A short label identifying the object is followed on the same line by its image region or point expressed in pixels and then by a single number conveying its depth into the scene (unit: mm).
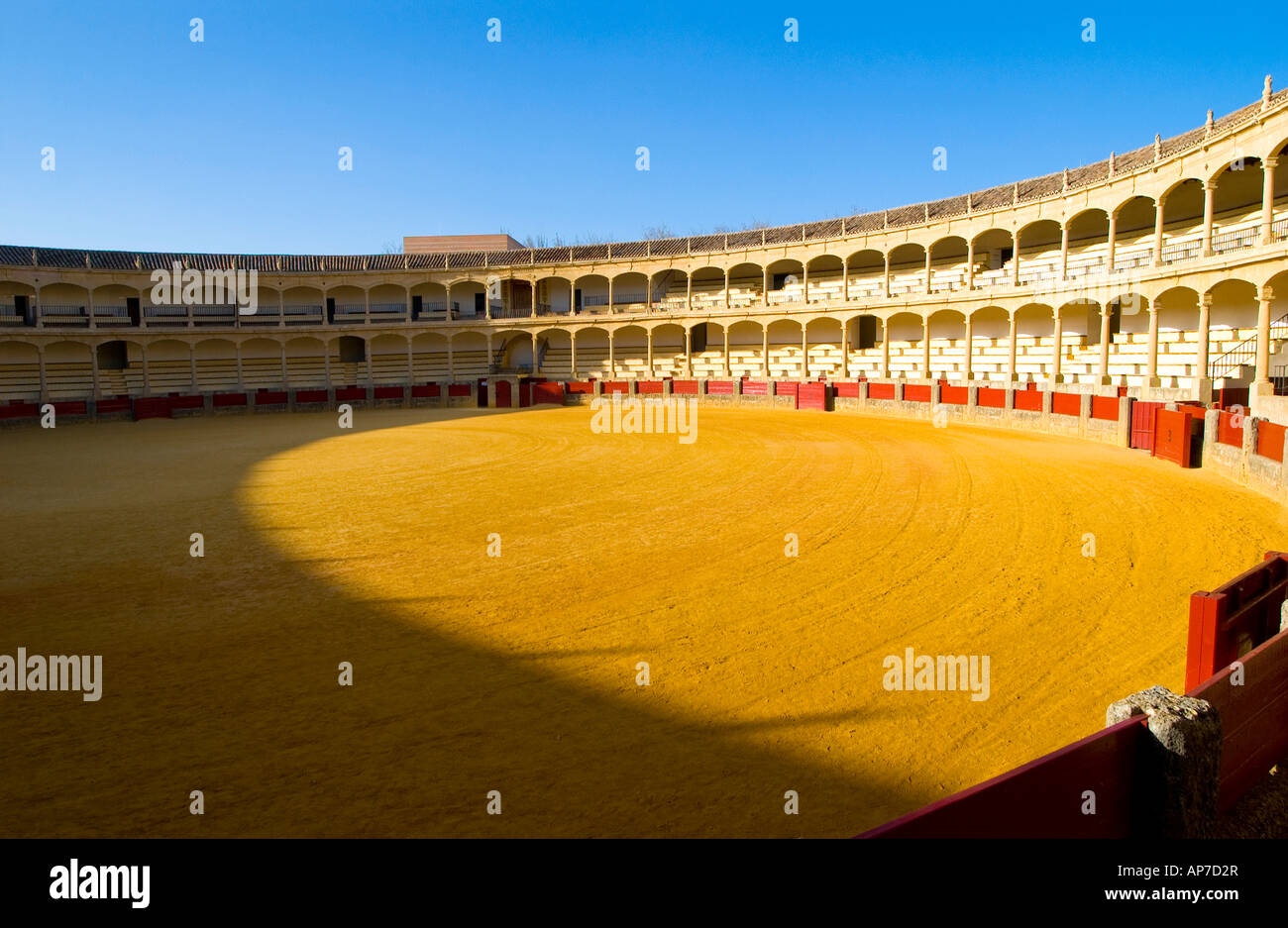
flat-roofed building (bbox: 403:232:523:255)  49684
